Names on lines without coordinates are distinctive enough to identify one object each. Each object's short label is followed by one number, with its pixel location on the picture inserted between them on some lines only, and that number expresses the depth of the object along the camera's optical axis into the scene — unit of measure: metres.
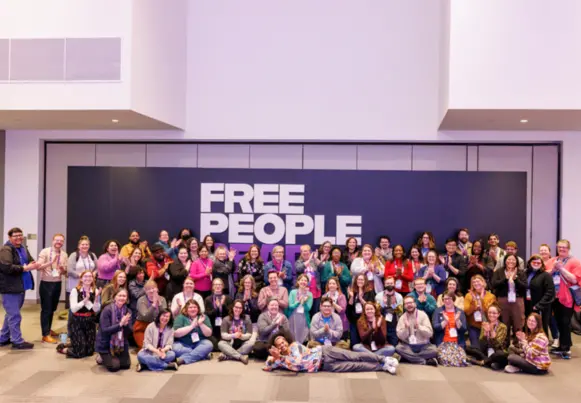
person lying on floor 8.12
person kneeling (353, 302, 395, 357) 8.77
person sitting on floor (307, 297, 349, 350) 8.92
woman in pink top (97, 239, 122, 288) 9.85
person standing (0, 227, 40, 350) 8.92
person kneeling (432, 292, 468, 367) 8.60
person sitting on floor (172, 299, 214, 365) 8.55
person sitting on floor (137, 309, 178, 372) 8.14
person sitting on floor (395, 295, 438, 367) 8.62
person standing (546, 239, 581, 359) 9.06
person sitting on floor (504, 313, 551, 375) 8.06
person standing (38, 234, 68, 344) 9.43
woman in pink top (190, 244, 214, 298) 10.18
